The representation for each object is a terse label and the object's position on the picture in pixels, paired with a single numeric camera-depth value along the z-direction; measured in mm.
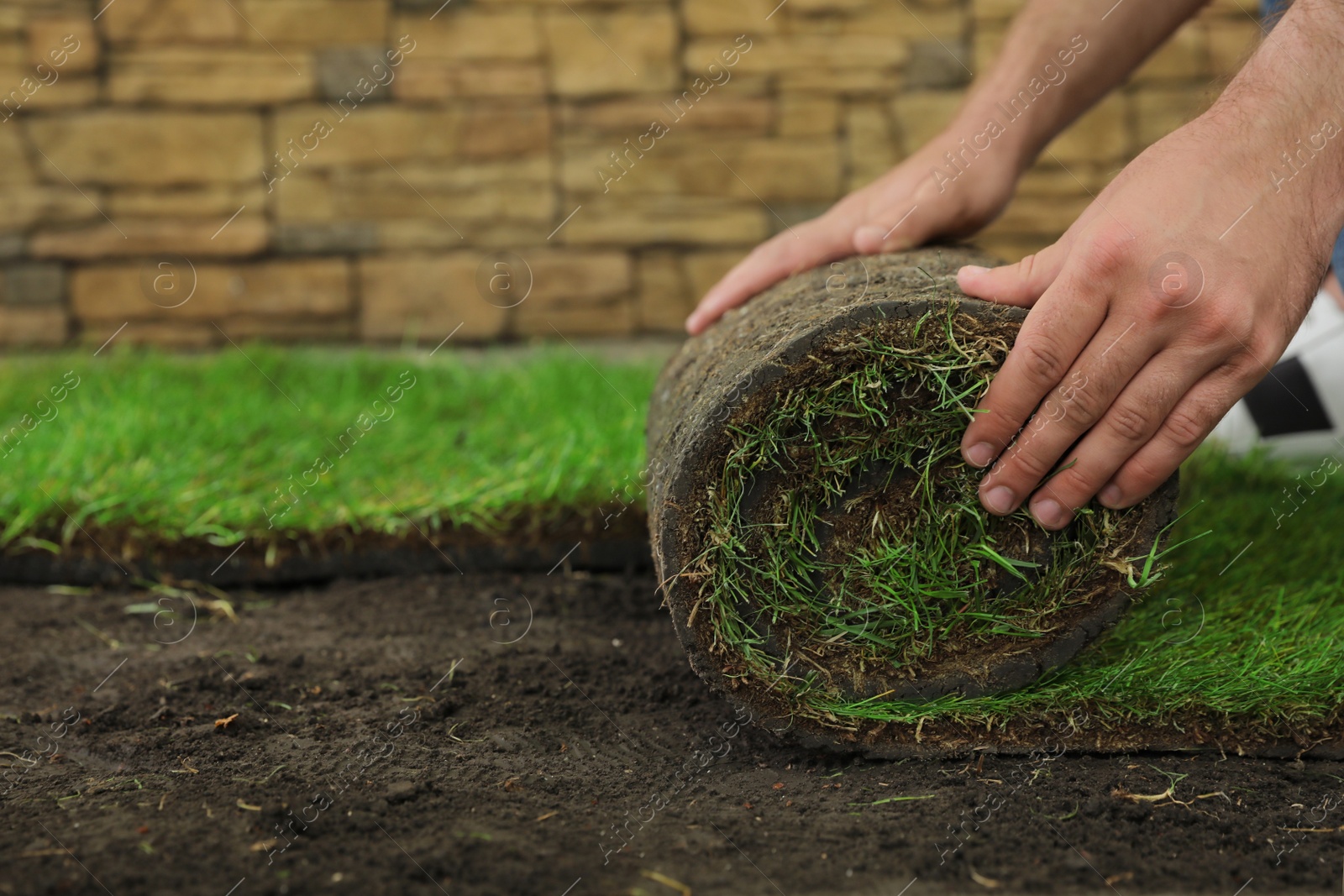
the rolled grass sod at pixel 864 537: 1249
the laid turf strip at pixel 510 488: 1278
